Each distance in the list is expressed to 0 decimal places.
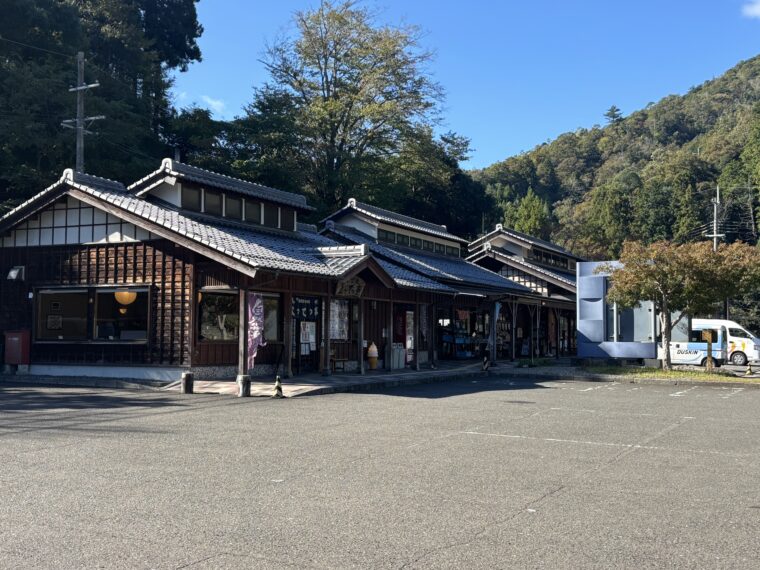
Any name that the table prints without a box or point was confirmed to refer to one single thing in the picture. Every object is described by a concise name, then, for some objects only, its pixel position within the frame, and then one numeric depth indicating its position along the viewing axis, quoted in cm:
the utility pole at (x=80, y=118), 2433
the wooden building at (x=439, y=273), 2945
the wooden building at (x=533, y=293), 3591
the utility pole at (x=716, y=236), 3594
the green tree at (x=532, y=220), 6800
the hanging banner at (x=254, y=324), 1769
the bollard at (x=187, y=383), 1667
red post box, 2077
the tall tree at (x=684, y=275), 2238
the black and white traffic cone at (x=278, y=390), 1573
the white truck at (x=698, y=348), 2900
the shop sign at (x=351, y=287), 2084
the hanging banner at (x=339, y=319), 2266
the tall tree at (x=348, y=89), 4378
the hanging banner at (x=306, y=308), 2033
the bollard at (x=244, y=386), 1596
